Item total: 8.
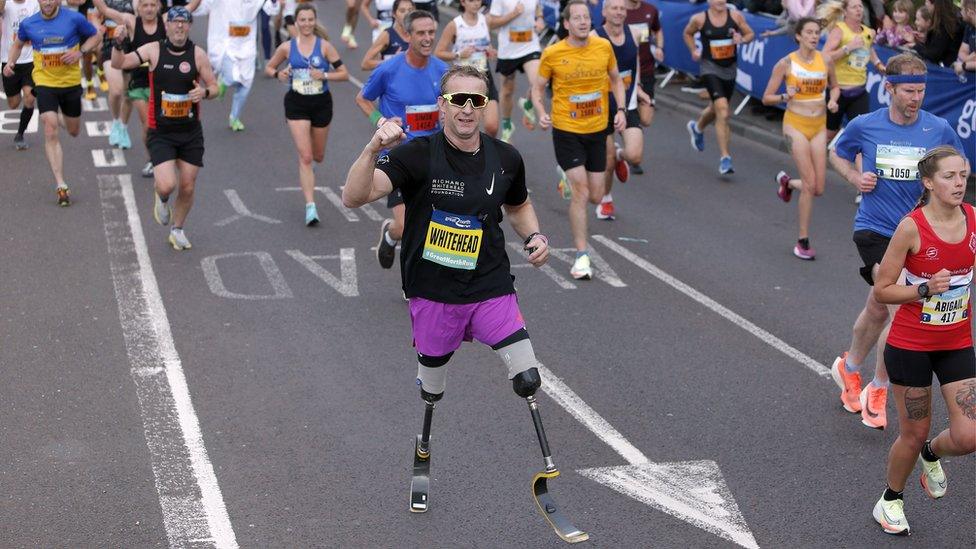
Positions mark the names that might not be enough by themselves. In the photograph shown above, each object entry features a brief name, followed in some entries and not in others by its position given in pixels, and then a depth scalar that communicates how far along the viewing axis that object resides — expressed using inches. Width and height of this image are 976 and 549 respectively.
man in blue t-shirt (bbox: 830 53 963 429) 303.4
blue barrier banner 545.0
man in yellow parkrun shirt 434.9
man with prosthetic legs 240.4
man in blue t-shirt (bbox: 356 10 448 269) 402.3
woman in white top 545.6
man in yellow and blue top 509.4
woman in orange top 457.7
